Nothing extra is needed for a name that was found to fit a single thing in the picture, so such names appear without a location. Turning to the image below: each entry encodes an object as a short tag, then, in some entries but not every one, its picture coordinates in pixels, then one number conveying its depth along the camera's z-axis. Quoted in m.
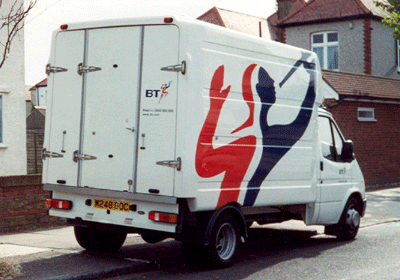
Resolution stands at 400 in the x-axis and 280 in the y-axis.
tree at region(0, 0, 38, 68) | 15.42
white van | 7.16
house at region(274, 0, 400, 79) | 29.92
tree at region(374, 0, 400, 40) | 23.31
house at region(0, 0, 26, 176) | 15.53
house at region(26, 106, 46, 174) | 14.09
